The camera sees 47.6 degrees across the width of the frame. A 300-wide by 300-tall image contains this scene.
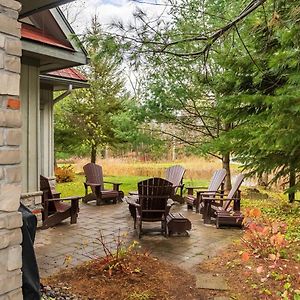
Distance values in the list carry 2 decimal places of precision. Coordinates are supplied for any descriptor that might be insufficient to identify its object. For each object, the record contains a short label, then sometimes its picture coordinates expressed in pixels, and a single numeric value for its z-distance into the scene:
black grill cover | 2.14
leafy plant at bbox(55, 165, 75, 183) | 13.02
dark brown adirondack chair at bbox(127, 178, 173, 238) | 5.48
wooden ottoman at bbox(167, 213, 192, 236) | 5.46
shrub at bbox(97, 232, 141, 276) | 3.70
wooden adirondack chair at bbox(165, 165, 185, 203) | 8.80
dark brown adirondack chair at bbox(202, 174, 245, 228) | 6.04
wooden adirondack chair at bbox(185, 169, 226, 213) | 7.04
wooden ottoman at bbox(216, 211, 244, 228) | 6.00
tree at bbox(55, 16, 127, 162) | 14.04
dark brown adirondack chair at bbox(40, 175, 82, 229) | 5.92
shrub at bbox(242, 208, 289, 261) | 4.13
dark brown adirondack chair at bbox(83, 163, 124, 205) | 8.33
